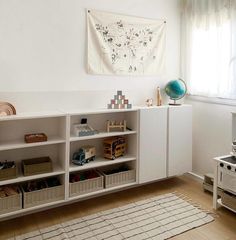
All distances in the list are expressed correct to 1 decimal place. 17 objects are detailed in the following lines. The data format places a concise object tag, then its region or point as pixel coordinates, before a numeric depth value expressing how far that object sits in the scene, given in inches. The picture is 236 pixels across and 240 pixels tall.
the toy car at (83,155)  100.4
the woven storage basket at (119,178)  105.5
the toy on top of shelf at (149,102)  117.6
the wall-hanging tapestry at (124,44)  106.8
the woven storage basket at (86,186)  97.7
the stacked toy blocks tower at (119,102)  106.0
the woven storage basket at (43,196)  89.4
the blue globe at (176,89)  119.6
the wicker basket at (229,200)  92.8
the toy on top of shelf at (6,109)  86.3
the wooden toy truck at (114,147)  107.6
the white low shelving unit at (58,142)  90.0
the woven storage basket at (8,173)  84.9
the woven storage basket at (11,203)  85.5
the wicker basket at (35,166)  89.6
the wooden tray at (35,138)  89.4
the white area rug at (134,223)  82.6
